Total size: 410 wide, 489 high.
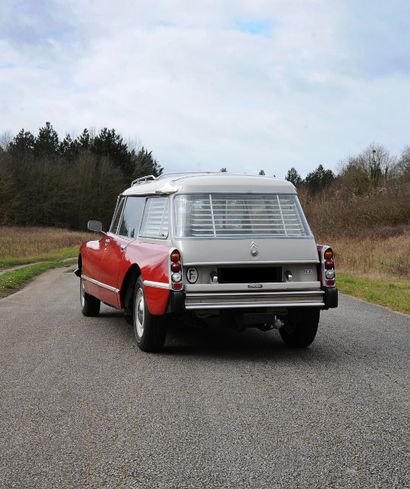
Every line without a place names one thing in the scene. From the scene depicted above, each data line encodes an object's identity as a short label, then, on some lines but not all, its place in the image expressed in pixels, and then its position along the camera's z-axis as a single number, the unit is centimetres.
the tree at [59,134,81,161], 9188
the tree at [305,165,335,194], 12181
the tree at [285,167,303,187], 13256
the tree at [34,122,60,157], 9278
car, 728
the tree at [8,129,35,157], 8438
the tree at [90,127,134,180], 8956
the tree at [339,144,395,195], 6440
